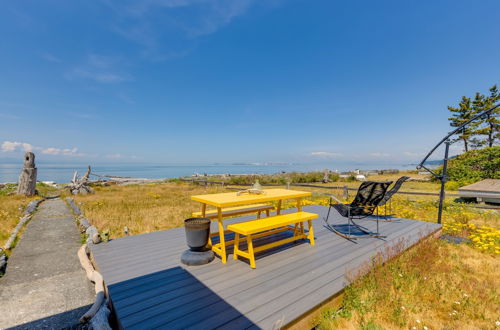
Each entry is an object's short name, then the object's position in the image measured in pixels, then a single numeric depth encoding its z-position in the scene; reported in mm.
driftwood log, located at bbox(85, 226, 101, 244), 4512
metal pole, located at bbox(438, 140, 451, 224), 5313
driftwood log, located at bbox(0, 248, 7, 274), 4103
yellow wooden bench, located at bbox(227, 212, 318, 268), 3277
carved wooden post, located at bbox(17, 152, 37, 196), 11859
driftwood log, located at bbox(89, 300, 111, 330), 2271
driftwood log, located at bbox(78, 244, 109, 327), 2646
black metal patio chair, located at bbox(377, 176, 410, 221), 4906
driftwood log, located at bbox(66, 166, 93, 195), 14477
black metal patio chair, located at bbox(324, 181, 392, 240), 4598
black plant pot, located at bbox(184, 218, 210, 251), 3408
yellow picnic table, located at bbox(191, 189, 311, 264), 3494
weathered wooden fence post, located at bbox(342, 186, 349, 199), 10461
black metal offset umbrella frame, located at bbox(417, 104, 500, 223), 5266
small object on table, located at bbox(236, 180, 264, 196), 4204
